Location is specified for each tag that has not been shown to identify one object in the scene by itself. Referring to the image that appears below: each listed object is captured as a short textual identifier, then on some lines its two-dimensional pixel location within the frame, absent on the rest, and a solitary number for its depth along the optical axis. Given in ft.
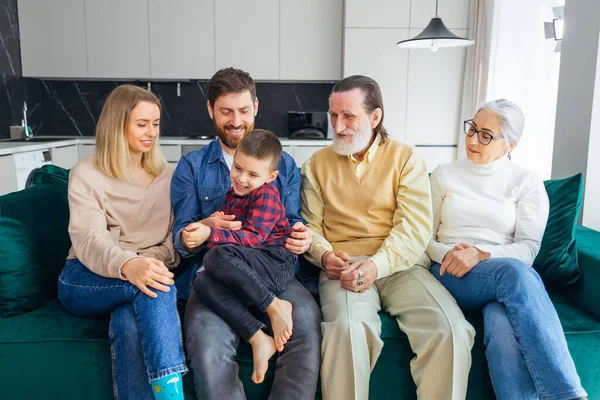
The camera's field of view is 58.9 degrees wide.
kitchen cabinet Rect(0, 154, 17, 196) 11.58
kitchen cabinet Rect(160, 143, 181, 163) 15.29
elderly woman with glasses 5.09
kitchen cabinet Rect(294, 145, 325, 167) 15.56
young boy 5.32
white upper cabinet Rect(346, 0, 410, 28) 15.20
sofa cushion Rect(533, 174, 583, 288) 6.61
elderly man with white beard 5.31
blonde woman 5.11
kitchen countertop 13.64
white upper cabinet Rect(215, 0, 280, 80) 15.90
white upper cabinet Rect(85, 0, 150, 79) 15.88
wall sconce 10.32
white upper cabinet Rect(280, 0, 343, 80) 15.94
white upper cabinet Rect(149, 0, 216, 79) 15.88
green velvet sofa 5.53
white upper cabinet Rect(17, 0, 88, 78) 15.92
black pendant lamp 9.51
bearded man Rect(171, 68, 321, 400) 5.12
